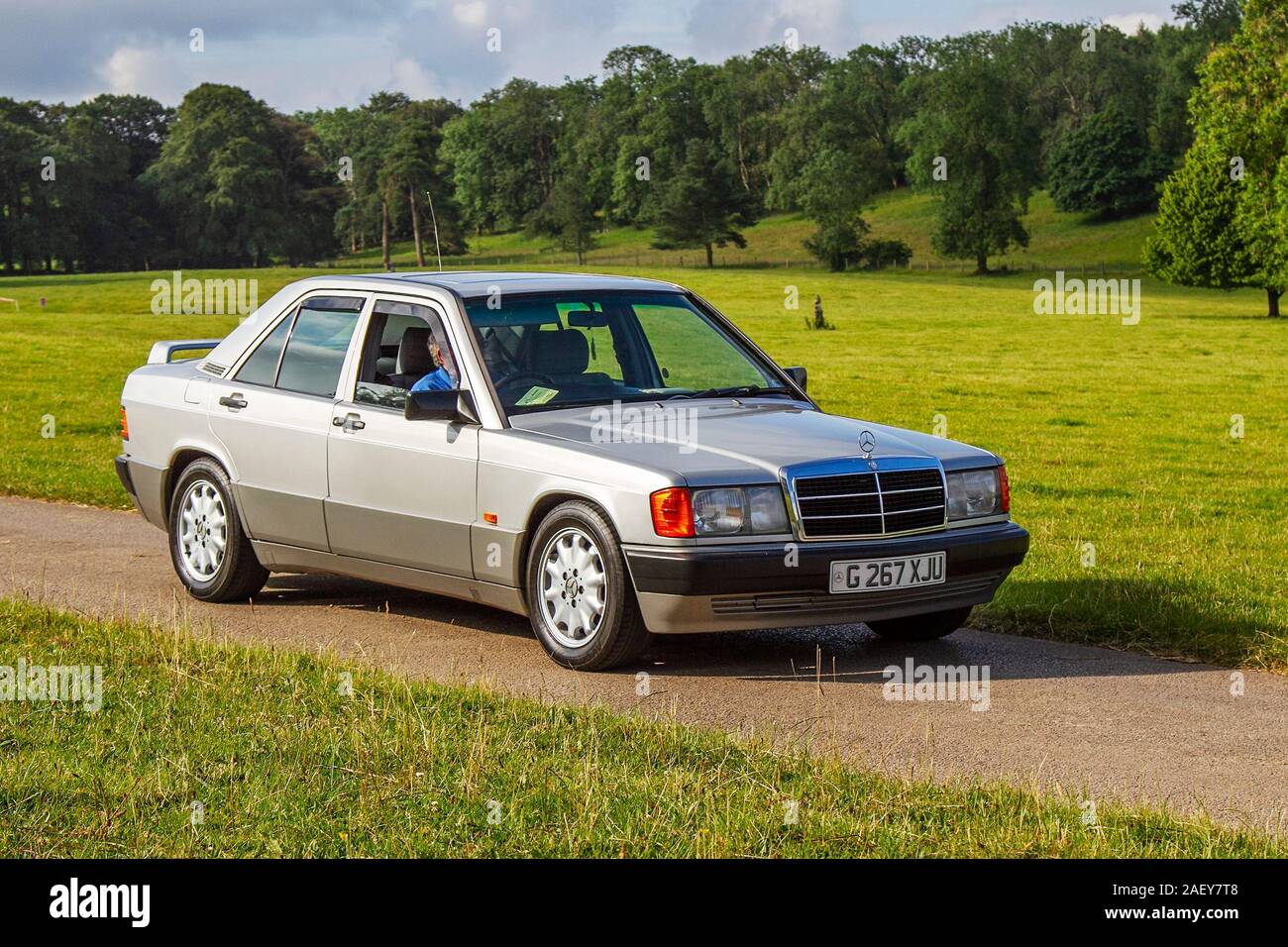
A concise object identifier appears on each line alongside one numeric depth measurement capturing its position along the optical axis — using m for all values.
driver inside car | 8.90
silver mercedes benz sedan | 7.68
